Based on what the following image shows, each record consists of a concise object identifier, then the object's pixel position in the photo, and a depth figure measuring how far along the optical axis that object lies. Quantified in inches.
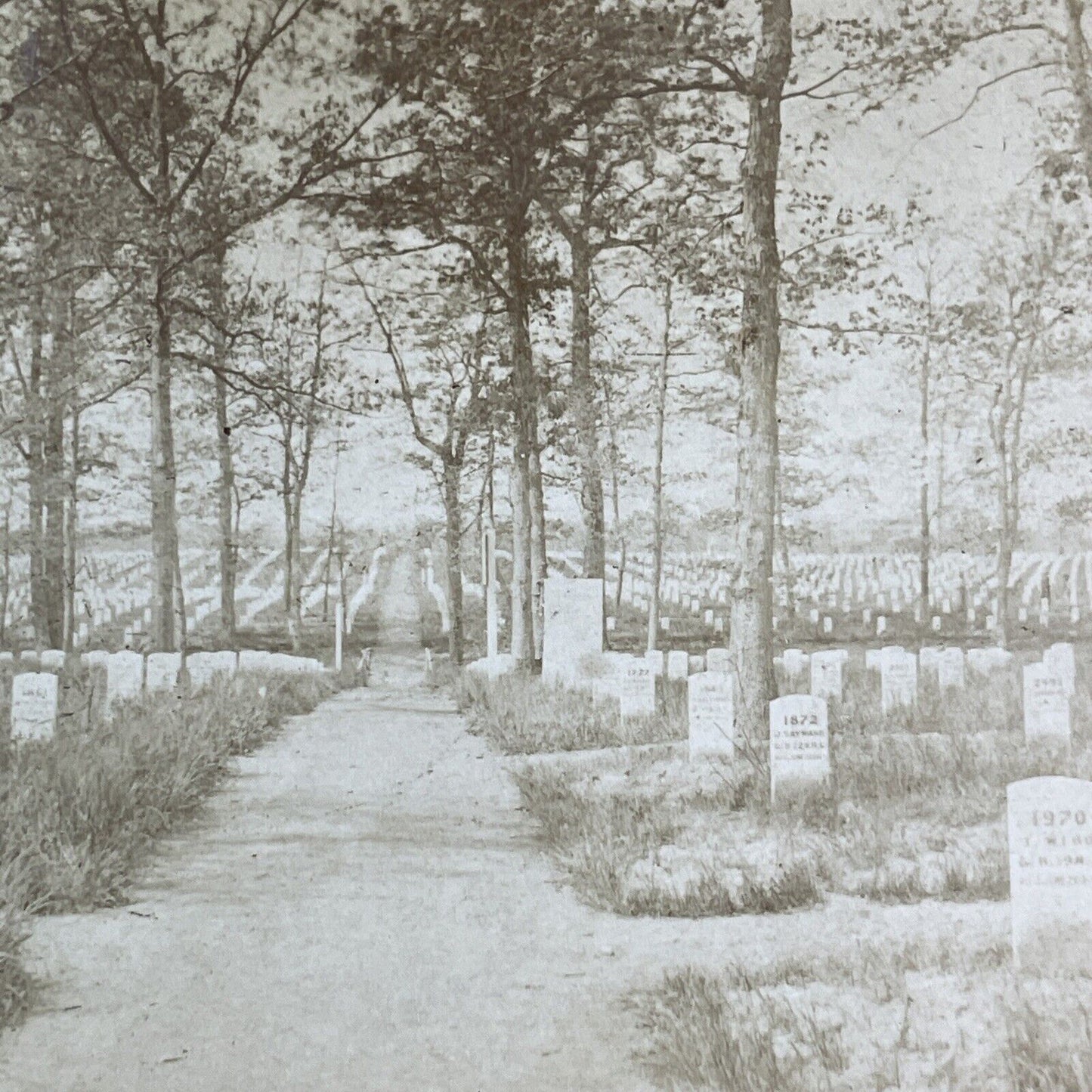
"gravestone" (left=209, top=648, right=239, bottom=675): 495.5
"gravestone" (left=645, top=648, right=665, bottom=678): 384.0
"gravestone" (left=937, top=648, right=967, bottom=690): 390.0
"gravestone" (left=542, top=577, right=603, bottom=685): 452.8
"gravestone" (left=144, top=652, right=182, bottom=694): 390.6
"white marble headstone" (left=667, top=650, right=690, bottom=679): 472.7
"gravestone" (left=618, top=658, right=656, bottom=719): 348.8
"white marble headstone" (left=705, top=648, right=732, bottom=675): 498.3
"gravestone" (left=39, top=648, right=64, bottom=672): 498.9
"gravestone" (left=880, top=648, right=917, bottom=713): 348.5
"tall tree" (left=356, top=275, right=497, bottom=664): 538.9
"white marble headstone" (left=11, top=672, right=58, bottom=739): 273.0
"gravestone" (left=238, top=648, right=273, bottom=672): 538.3
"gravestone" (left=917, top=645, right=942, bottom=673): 440.8
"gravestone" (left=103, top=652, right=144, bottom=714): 394.9
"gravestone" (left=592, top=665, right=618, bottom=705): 390.0
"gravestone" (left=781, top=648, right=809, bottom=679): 493.0
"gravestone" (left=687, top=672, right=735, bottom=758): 280.8
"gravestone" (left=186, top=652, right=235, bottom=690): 455.4
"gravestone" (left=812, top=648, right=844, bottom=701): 375.6
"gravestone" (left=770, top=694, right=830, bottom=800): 227.8
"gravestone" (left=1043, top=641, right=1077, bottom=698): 278.8
